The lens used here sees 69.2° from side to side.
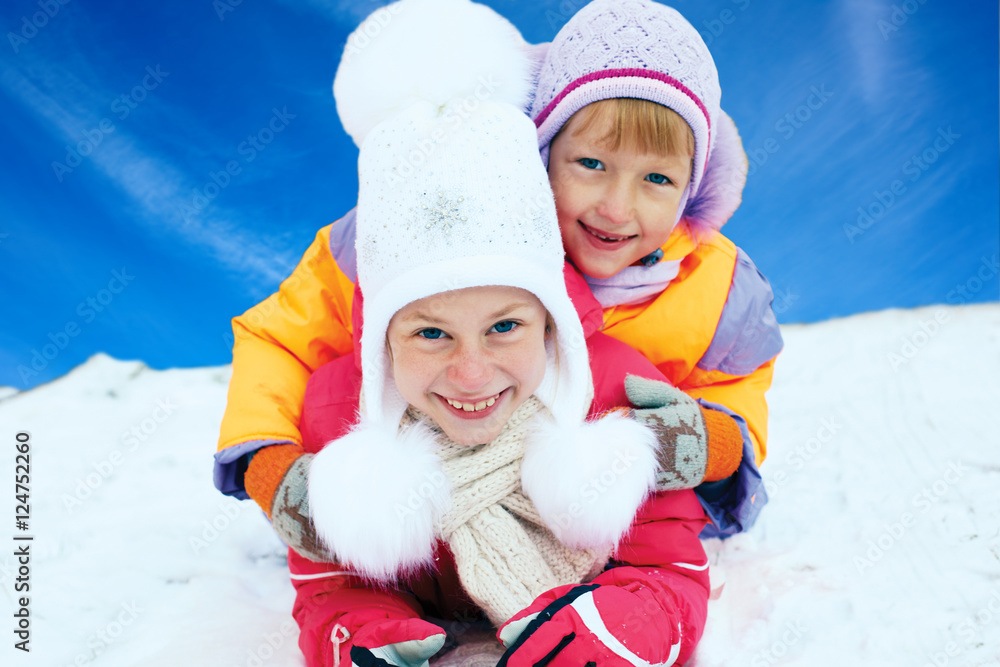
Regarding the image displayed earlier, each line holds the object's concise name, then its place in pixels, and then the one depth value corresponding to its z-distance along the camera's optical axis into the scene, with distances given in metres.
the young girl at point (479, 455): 1.07
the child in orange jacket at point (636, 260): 1.34
